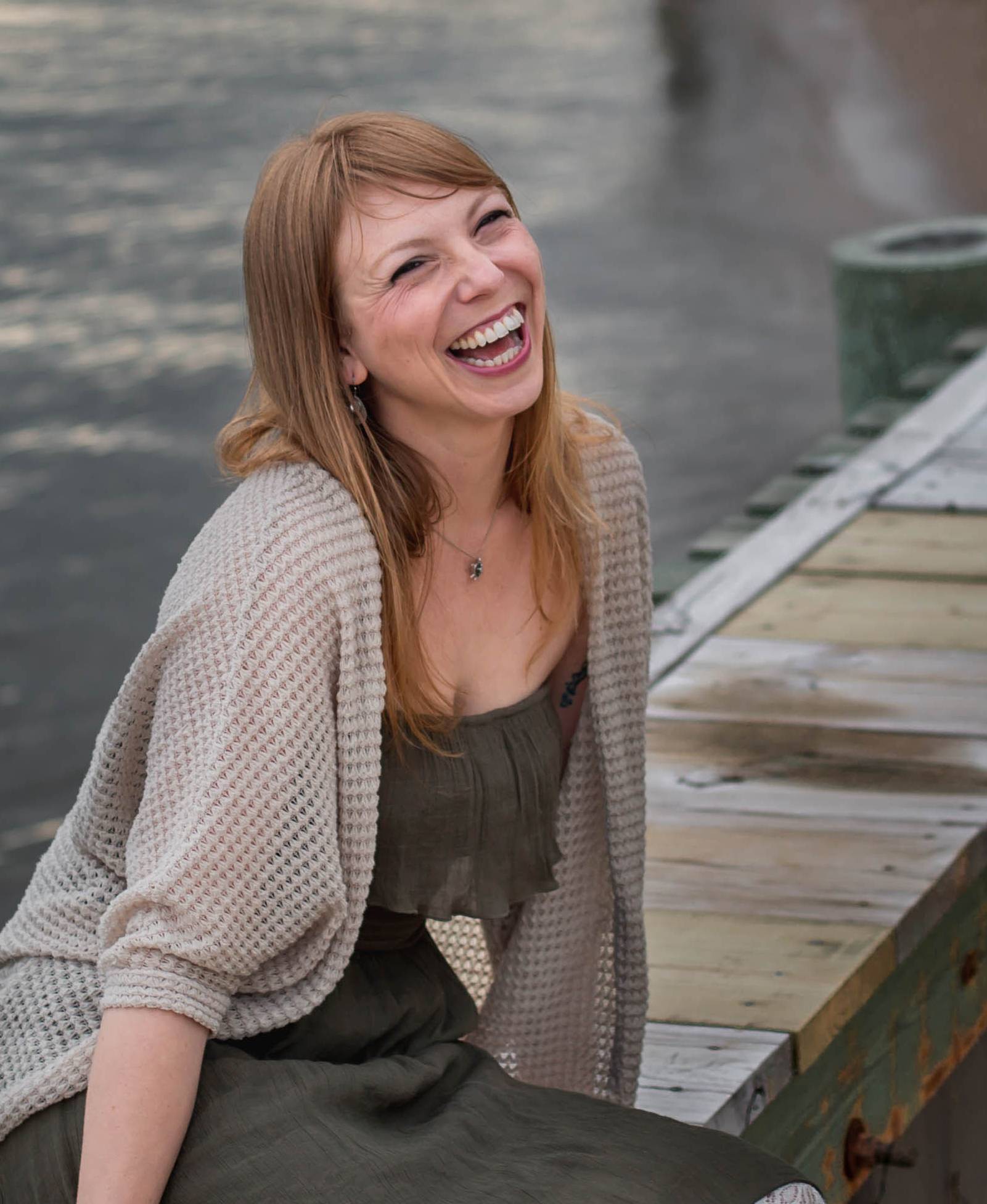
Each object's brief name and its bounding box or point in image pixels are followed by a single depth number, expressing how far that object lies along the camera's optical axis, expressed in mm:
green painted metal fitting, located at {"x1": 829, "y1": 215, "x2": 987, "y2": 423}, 7837
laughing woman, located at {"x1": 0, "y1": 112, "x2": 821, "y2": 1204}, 3256
